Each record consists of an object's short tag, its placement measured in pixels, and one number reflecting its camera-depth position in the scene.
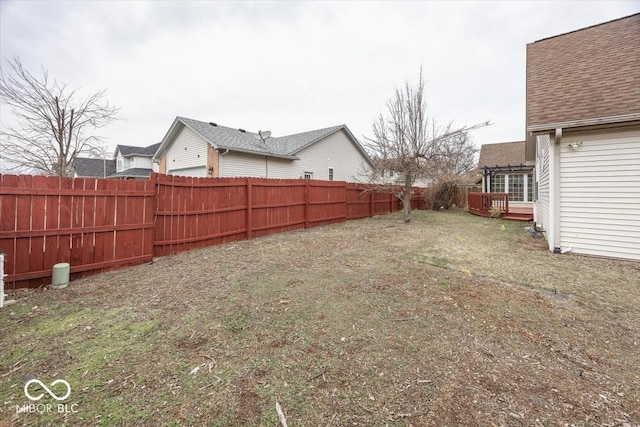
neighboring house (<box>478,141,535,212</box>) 17.14
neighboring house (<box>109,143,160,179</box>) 28.48
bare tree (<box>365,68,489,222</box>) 11.05
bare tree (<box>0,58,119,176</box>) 9.52
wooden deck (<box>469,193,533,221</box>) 13.59
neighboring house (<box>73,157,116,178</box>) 29.08
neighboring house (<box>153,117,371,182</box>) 13.25
